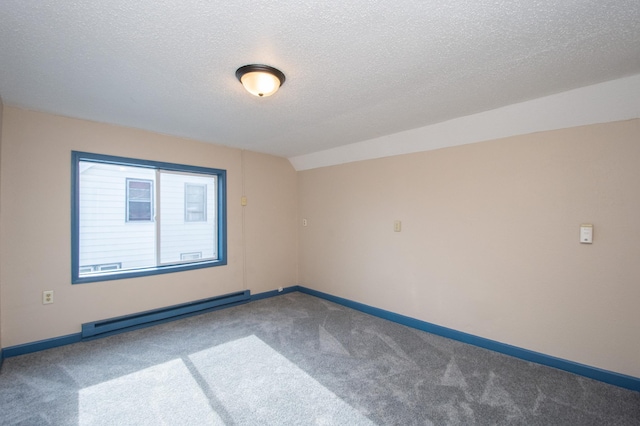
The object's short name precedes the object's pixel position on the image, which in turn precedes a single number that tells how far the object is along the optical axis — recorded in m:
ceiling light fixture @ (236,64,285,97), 1.86
